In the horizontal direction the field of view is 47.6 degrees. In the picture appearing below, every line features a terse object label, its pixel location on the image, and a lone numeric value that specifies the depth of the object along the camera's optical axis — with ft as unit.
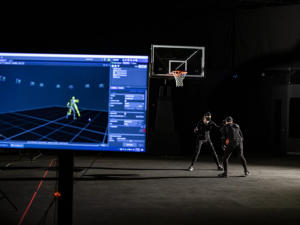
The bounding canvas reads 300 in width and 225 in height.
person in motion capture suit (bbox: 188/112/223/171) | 35.42
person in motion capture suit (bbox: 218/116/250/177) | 31.55
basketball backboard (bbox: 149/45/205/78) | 48.55
